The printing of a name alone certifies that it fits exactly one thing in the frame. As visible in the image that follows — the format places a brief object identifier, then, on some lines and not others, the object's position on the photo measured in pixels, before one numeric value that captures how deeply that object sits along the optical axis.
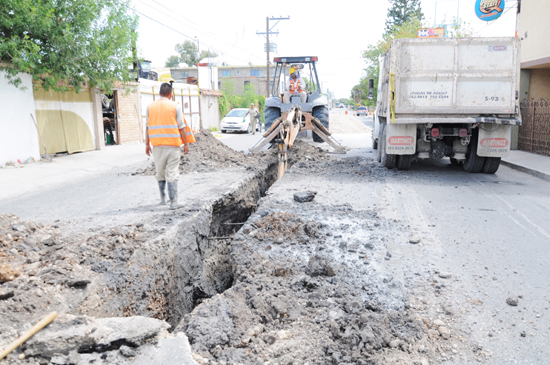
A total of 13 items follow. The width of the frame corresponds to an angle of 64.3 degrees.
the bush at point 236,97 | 35.59
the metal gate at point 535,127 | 13.57
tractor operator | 15.66
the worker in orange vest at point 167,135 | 6.10
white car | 27.02
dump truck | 8.80
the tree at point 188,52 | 79.29
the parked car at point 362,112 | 60.74
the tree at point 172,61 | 79.89
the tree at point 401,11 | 47.88
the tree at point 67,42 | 10.96
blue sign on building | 14.84
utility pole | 39.83
